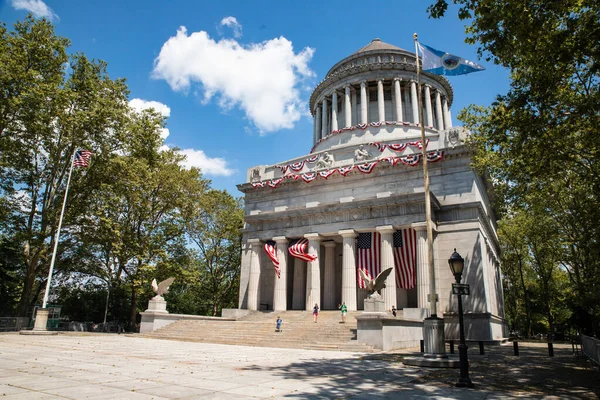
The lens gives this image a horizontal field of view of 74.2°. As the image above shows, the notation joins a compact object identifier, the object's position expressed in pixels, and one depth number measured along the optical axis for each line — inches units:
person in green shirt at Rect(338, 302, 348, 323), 1108.9
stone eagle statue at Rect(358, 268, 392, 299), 881.5
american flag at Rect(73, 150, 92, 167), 1174.3
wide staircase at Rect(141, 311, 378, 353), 908.9
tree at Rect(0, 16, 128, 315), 1203.9
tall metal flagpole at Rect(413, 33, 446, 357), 586.9
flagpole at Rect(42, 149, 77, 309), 1113.2
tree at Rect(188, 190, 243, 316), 1822.1
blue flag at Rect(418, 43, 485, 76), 767.1
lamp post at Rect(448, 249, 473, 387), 400.9
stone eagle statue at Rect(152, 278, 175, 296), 1200.2
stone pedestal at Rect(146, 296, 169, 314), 1230.1
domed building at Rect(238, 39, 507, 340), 1206.3
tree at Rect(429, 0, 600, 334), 533.0
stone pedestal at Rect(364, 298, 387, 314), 861.8
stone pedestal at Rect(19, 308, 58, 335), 1072.2
